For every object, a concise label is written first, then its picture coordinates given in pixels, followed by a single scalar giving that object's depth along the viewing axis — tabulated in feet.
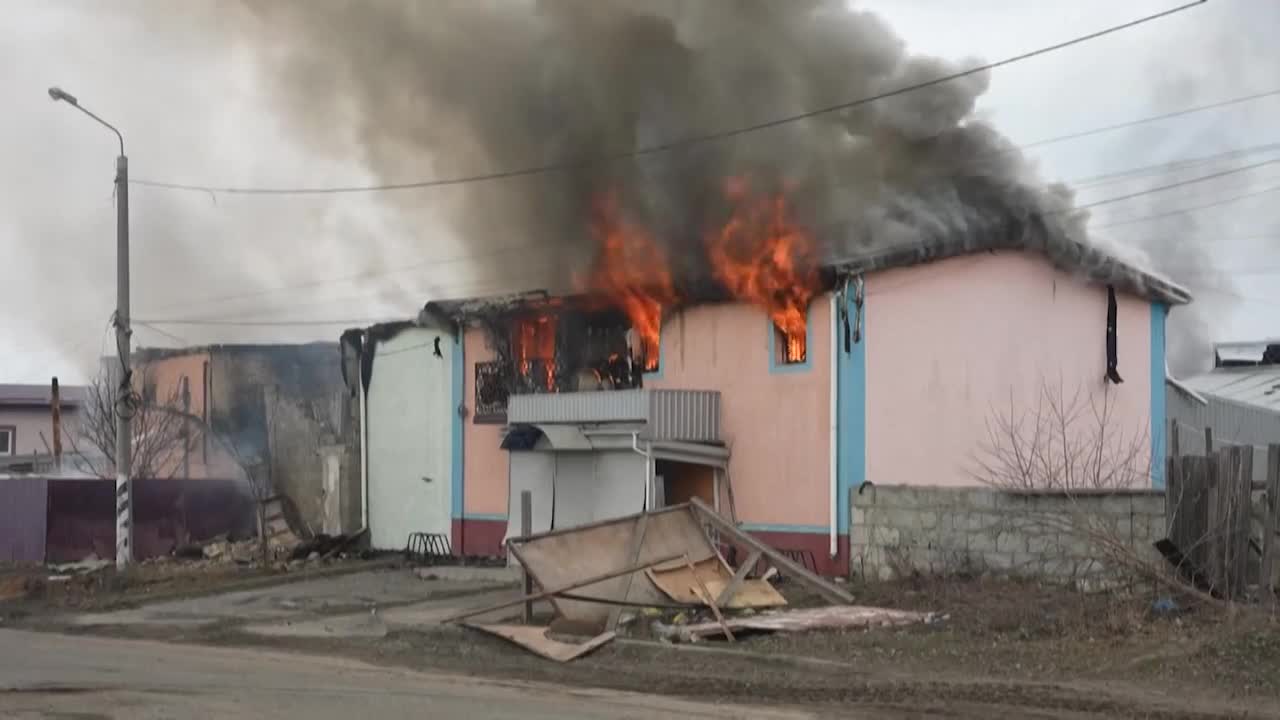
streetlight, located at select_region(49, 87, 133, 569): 74.13
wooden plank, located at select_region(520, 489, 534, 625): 52.65
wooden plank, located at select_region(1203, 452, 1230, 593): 41.73
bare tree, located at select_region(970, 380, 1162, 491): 62.28
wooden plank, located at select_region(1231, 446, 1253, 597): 41.04
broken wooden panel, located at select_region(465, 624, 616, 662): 44.57
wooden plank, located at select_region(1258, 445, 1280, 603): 40.24
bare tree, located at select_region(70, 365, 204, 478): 127.54
